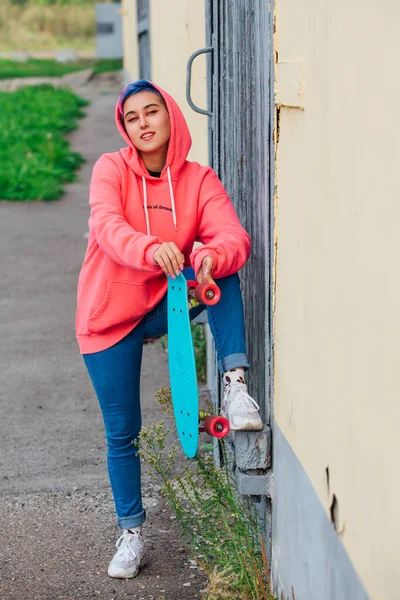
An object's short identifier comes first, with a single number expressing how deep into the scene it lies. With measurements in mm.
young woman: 5122
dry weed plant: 4985
